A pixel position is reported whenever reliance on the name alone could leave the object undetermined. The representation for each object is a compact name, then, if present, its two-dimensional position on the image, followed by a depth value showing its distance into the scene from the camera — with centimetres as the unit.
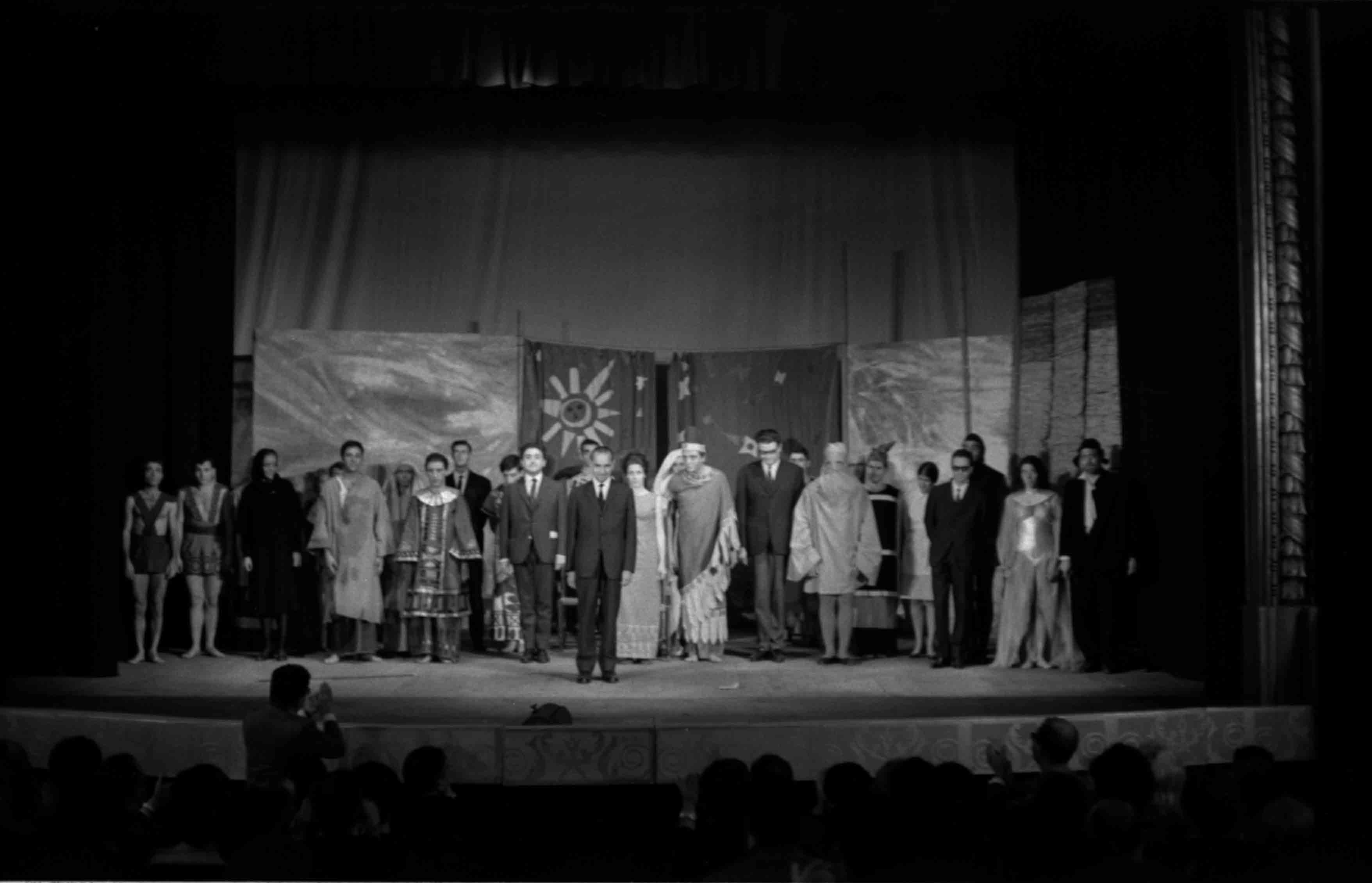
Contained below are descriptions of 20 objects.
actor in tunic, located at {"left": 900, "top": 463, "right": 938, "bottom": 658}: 945
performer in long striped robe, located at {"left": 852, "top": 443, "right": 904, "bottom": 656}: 940
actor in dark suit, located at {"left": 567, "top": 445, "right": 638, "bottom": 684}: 813
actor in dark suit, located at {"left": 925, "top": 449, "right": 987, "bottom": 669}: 884
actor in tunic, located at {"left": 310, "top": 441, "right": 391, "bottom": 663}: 915
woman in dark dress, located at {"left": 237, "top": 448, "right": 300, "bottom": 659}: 916
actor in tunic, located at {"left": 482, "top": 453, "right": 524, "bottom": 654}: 946
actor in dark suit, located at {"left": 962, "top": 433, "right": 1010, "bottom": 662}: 899
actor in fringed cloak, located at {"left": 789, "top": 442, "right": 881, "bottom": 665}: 919
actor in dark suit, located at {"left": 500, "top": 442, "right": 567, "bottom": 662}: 911
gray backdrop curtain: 1112
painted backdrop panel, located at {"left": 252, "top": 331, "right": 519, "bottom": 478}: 1057
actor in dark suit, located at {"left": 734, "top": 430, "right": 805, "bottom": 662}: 940
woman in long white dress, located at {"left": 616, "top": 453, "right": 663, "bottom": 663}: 907
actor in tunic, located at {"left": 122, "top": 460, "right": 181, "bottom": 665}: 900
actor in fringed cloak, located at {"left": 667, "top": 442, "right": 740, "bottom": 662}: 942
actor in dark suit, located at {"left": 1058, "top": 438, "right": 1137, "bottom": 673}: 845
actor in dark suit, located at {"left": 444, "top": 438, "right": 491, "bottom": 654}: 968
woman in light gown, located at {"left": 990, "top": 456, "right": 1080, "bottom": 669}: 874
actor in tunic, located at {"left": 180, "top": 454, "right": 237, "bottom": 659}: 922
